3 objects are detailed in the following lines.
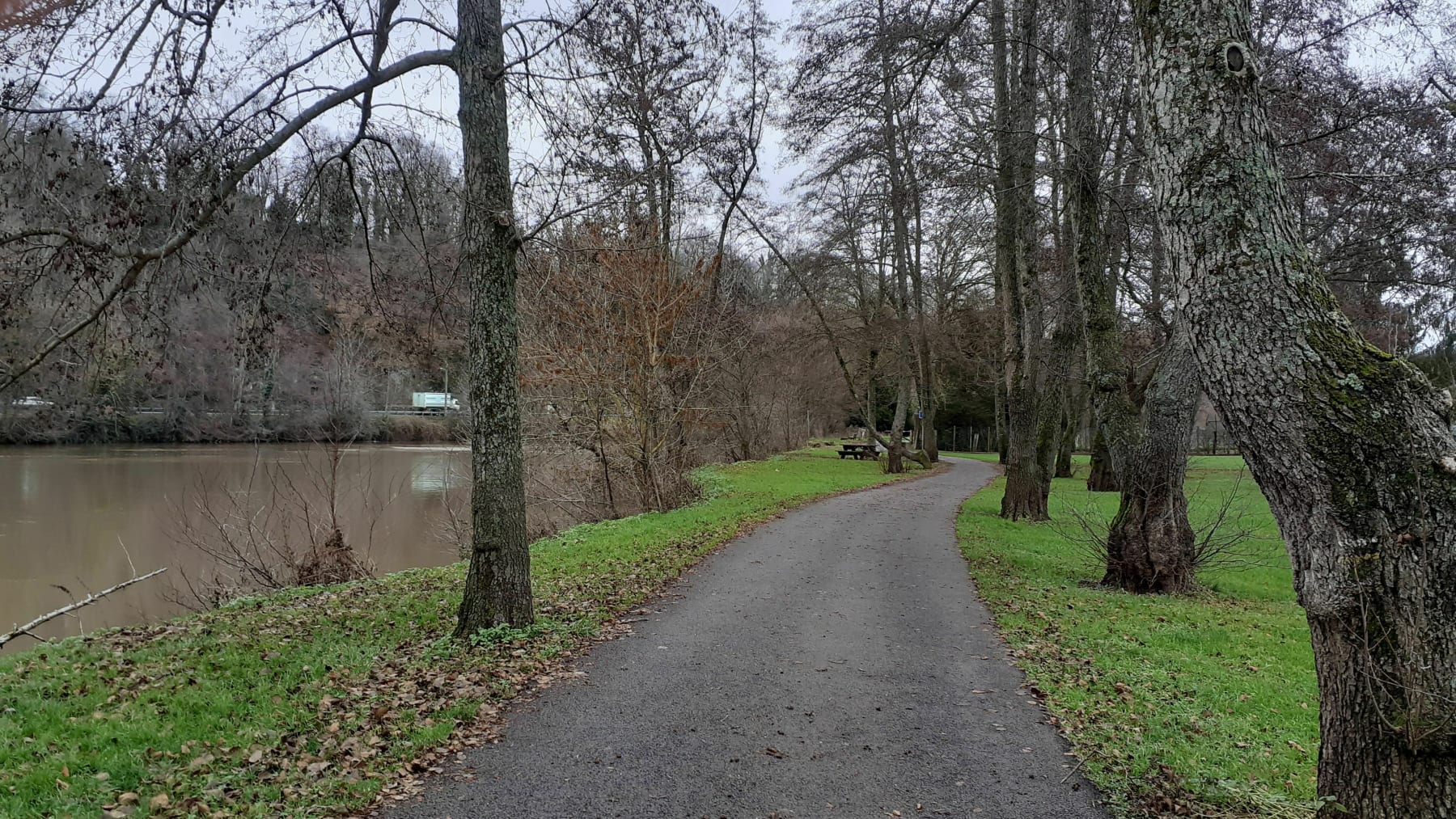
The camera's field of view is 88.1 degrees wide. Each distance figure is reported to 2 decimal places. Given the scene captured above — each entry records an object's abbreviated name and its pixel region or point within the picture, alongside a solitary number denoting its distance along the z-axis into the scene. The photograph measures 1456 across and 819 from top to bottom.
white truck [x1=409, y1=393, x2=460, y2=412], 46.34
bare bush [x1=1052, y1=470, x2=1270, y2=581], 8.45
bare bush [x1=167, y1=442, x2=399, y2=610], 9.70
